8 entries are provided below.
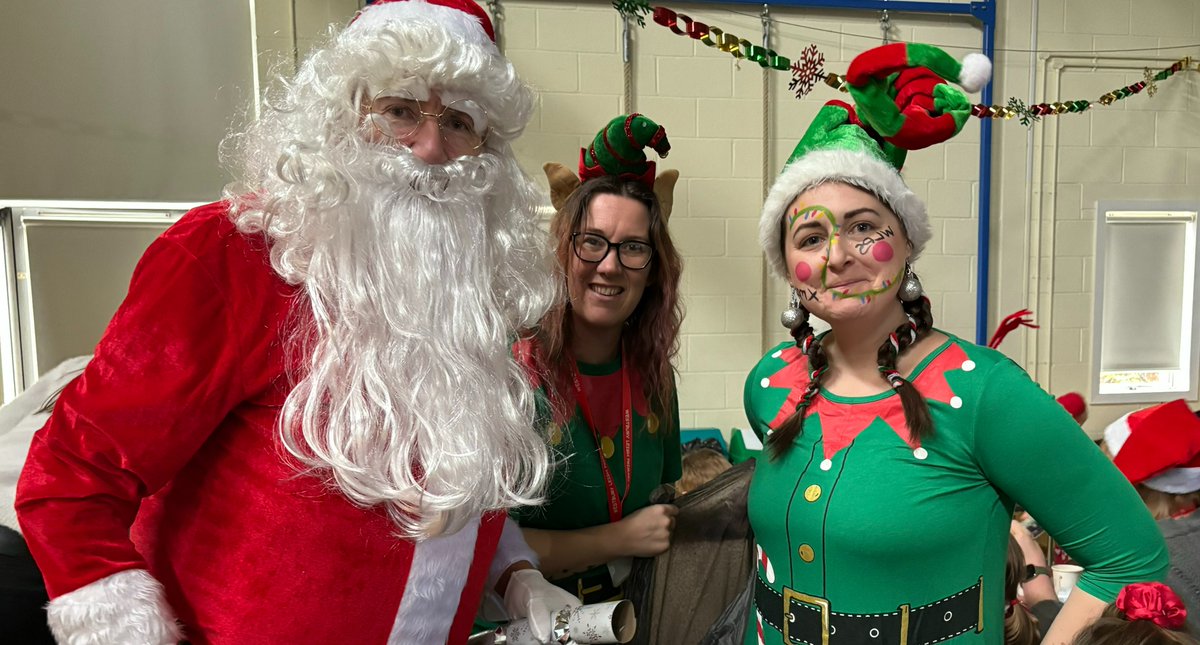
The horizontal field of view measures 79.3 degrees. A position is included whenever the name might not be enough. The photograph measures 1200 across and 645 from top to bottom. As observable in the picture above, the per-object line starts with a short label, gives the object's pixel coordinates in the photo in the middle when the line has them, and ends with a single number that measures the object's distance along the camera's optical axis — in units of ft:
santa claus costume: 2.85
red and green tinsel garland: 6.96
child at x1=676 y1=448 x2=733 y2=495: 7.94
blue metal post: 12.05
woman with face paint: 3.76
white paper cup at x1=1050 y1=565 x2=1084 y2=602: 7.10
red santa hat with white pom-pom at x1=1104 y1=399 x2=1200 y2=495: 7.23
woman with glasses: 5.04
